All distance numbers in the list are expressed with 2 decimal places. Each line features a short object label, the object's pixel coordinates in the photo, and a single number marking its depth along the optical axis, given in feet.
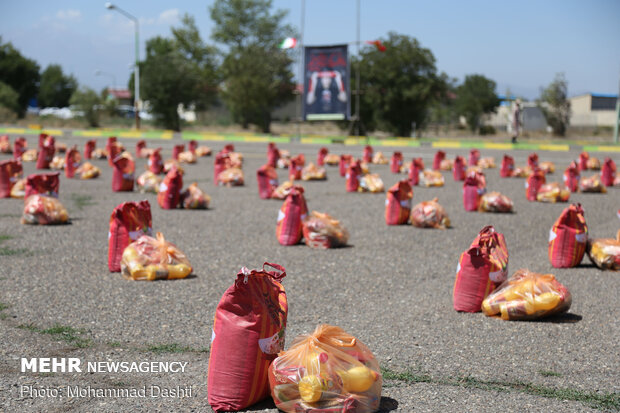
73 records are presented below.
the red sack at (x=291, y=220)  31.54
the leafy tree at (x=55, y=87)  289.94
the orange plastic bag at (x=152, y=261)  24.49
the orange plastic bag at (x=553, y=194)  46.88
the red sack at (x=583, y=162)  70.79
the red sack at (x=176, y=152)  75.56
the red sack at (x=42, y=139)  65.72
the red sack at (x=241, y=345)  14.10
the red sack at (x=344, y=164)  63.42
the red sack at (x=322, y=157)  70.95
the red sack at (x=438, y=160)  68.95
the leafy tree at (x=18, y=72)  235.61
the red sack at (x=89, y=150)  75.77
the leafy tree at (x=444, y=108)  147.13
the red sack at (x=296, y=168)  59.31
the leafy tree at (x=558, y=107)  164.25
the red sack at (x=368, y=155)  77.20
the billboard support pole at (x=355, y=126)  140.03
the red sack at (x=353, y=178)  52.31
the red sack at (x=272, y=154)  68.54
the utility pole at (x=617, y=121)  117.91
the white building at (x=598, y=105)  230.27
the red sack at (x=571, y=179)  53.11
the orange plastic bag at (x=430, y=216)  36.40
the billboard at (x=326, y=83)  107.55
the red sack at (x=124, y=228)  25.79
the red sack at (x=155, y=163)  59.16
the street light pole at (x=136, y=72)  139.67
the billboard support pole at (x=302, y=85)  107.88
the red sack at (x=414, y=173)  56.47
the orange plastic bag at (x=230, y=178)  55.47
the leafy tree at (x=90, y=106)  169.99
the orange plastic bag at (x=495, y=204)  41.93
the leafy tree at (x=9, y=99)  186.74
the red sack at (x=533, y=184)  47.83
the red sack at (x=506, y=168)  63.67
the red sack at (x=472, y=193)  42.68
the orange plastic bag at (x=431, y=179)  55.57
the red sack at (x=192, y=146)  79.51
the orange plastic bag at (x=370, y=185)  51.31
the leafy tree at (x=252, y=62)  175.22
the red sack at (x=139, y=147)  79.51
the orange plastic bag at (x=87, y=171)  57.88
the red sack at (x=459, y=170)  60.44
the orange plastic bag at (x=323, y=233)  30.94
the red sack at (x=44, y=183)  37.04
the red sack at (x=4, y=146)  79.87
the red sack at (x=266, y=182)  47.60
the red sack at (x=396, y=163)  66.59
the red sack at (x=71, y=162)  58.59
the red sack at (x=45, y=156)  63.72
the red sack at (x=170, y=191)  41.96
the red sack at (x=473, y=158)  69.62
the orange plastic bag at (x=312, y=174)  59.82
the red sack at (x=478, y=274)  21.21
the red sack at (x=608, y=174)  57.00
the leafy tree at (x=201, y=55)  221.46
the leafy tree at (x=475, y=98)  198.70
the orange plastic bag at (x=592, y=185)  52.29
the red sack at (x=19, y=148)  70.85
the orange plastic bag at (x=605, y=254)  26.58
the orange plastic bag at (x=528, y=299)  20.11
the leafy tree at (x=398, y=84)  142.20
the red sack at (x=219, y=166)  57.16
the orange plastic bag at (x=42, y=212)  34.91
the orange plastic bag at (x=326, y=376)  13.43
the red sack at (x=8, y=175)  44.29
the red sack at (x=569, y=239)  26.99
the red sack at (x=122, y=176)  49.29
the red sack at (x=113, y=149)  64.54
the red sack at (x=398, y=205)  37.09
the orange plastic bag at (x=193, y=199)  42.24
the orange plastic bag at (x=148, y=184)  48.52
